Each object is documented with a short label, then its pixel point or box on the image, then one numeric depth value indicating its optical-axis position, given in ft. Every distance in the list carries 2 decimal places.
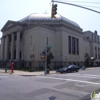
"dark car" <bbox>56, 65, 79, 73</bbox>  97.62
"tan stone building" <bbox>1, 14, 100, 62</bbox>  141.28
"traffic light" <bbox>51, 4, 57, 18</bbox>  44.55
